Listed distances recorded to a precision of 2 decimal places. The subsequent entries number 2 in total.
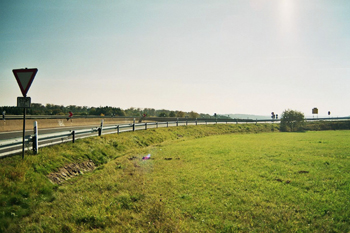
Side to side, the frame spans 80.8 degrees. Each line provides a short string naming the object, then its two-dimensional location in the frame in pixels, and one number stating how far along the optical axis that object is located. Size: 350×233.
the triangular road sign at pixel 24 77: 8.39
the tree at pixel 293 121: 47.81
